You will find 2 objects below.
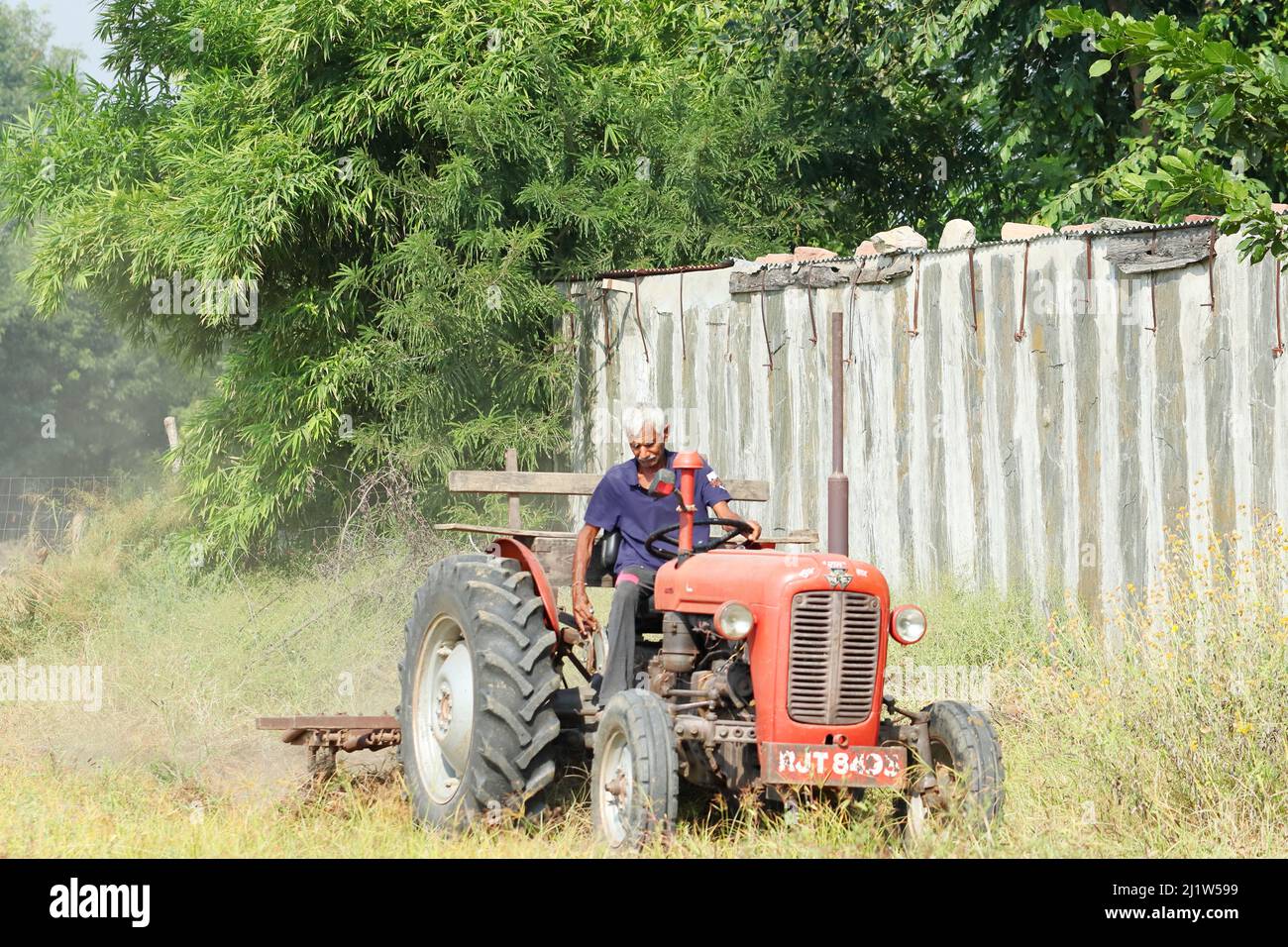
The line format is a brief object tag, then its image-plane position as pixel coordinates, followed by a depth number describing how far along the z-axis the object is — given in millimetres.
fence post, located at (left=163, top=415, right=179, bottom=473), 18891
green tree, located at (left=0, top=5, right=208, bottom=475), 38875
